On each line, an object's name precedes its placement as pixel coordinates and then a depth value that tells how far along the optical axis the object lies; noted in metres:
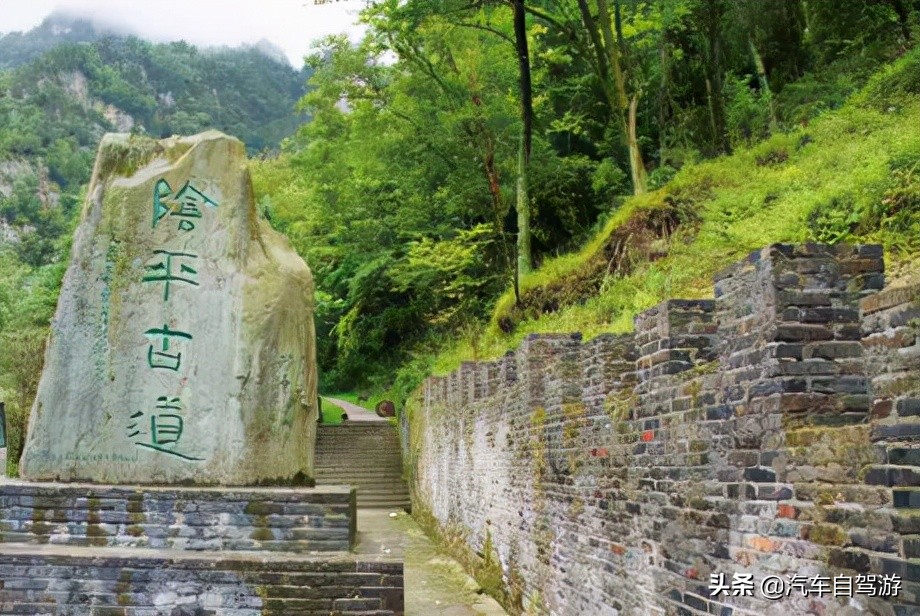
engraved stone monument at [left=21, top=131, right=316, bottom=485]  6.82
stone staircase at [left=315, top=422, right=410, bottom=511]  17.02
